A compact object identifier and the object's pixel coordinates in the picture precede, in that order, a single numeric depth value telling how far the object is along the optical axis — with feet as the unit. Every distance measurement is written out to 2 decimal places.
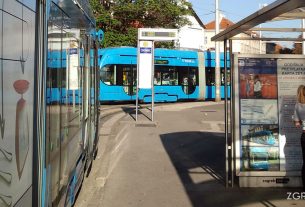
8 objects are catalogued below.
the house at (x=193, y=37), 254.06
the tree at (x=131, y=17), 117.70
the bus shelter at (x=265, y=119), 24.77
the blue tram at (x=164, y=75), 92.07
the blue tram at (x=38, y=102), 7.44
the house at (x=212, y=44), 282.77
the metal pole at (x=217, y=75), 100.79
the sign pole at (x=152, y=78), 58.08
